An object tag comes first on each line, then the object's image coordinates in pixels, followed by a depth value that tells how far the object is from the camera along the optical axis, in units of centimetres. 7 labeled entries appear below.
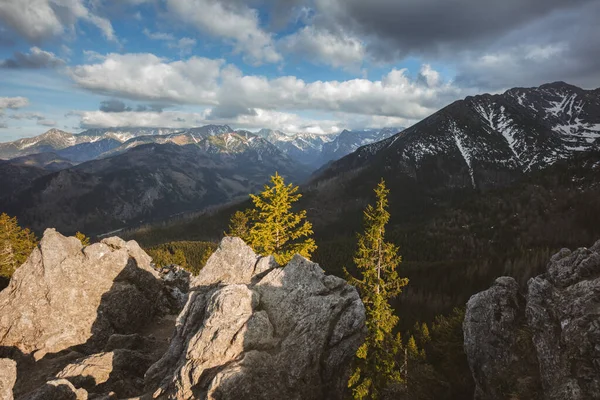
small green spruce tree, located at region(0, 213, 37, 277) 5884
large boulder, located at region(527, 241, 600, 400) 1546
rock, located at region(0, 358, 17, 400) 1984
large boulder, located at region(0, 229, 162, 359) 3170
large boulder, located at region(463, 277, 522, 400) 2125
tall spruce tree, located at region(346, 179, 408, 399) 2525
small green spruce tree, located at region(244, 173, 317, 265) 3628
